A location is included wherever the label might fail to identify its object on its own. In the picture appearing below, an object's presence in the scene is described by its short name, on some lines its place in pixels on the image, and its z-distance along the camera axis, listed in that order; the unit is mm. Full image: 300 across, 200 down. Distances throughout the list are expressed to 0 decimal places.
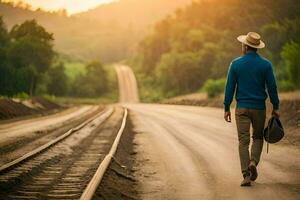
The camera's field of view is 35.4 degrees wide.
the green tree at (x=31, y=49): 58969
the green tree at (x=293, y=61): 33656
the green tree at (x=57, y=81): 83625
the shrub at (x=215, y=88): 51625
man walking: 7953
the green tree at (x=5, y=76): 56988
